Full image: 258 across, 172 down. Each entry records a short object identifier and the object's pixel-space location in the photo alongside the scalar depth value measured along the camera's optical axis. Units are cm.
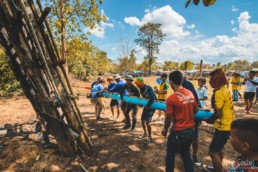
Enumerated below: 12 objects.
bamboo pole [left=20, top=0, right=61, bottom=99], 198
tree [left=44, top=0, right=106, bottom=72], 558
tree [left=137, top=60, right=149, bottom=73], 6070
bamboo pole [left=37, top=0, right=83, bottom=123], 224
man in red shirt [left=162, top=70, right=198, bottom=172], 188
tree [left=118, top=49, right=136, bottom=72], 3953
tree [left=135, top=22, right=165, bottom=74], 3403
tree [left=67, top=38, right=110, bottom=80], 686
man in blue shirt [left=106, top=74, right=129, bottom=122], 480
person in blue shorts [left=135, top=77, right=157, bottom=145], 338
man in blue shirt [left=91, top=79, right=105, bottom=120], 506
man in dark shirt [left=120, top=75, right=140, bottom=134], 397
